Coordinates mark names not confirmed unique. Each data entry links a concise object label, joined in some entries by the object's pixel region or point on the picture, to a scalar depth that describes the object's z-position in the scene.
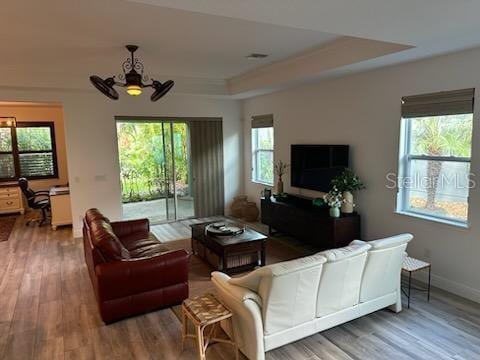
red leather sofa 3.28
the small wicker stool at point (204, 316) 2.62
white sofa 2.55
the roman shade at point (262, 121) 6.89
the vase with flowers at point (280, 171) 6.37
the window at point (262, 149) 7.11
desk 6.75
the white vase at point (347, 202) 4.87
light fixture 8.04
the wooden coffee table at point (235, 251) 4.36
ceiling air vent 4.72
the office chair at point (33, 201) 7.10
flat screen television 5.17
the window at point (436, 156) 3.72
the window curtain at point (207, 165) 7.41
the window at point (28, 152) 8.23
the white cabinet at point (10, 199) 8.05
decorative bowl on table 4.64
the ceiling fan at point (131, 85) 3.89
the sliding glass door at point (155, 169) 6.87
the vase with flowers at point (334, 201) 4.79
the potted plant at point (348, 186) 4.83
